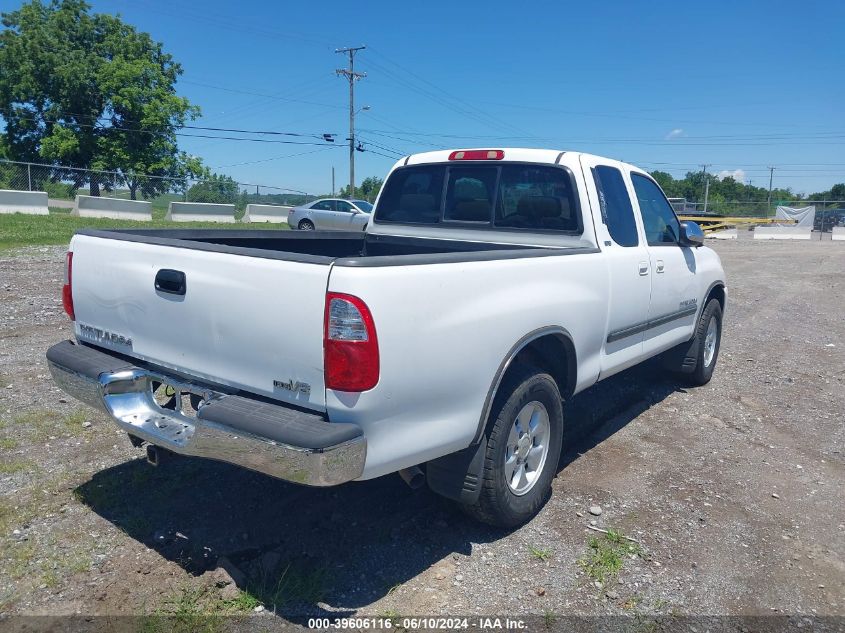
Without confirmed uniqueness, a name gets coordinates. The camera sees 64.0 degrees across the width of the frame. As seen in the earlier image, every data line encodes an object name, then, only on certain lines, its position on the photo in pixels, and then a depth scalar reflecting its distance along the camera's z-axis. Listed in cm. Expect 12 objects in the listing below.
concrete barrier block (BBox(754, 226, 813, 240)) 3578
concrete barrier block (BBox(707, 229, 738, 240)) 3450
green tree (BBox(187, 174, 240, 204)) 3030
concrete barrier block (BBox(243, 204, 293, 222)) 3046
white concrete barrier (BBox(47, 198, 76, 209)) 2712
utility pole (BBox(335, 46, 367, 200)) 4391
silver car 2622
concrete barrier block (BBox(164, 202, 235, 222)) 2581
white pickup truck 267
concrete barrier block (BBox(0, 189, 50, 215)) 2145
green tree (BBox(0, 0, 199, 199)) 3962
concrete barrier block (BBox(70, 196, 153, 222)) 2306
